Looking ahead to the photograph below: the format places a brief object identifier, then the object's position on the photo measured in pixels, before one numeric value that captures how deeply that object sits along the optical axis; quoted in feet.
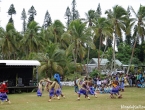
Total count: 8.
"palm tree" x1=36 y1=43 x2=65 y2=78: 110.42
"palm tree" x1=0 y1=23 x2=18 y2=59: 131.99
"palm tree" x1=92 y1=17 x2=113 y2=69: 126.62
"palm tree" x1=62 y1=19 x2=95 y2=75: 116.16
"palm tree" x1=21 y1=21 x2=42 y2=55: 132.36
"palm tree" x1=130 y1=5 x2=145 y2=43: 119.34
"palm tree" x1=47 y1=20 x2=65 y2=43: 148.15
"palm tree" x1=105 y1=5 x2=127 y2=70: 122.01
